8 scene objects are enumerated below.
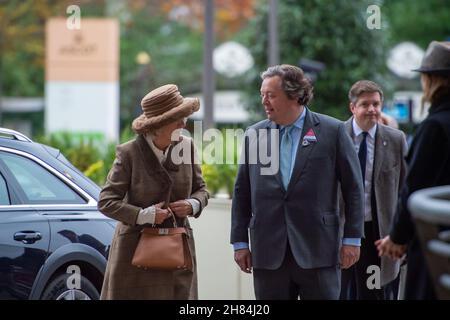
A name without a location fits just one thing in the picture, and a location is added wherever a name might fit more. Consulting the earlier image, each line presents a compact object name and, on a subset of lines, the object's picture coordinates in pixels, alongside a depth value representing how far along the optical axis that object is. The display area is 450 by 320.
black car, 14.72
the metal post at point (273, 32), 32.40
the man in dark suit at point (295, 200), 12.28
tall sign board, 57.92
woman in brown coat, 12.20
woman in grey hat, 10.30
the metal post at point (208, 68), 29.73
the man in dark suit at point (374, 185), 15.16
